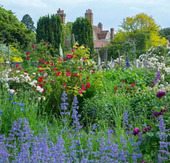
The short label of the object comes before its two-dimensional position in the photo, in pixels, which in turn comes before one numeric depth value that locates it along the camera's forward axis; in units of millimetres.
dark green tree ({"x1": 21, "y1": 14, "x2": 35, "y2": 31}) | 49275
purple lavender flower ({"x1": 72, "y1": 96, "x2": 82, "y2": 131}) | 3164
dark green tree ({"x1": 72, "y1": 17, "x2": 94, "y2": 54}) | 22000
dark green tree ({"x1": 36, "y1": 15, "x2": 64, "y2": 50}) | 20312
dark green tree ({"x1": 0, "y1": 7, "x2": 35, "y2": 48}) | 27141
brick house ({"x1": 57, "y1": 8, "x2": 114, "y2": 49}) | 42531
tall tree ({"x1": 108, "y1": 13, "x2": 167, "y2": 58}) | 32125
